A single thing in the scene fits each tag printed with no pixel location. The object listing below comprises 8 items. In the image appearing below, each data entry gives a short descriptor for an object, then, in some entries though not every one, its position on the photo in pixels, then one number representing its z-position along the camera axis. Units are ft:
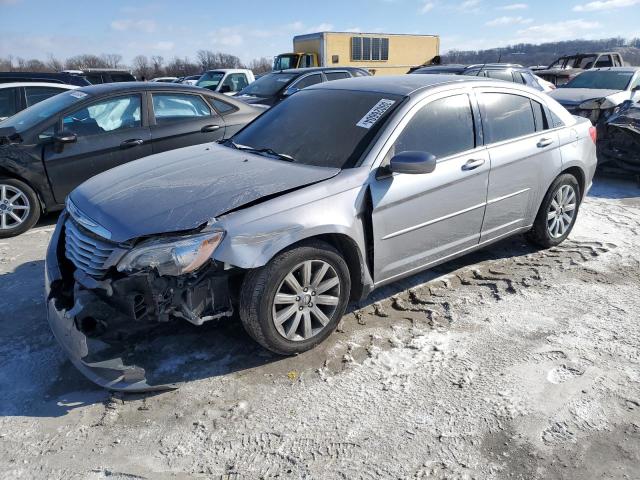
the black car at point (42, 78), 29.09
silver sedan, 9.26
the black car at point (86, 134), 17.69
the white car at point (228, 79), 51.98
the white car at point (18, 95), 24.64
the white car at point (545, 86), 38.03
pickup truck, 62.03
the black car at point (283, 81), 35.60
